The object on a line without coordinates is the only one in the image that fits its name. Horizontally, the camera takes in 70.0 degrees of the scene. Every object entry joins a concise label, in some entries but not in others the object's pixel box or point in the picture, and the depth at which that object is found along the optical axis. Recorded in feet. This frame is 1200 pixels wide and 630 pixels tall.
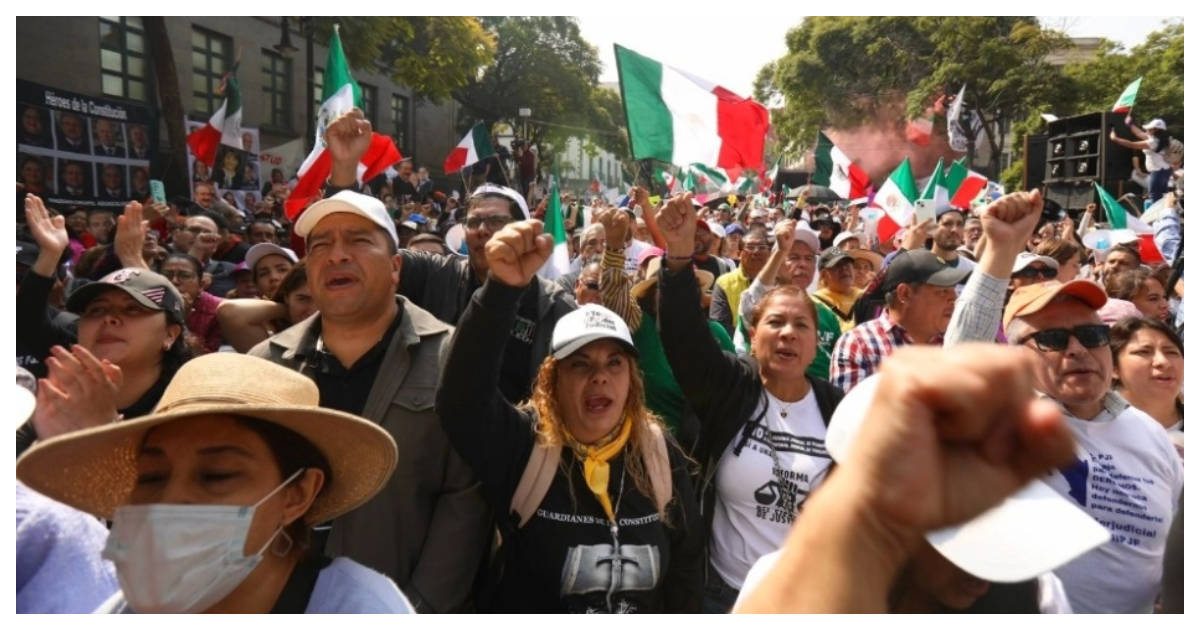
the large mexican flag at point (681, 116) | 17.62
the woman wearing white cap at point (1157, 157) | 35.86
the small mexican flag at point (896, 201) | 29.76
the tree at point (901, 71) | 105.29
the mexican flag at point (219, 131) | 35.09
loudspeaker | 39.81
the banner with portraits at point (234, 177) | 42.16
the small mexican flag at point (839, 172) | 38.86
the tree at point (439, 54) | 71.15
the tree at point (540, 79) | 99.55
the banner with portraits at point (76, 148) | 31.22
